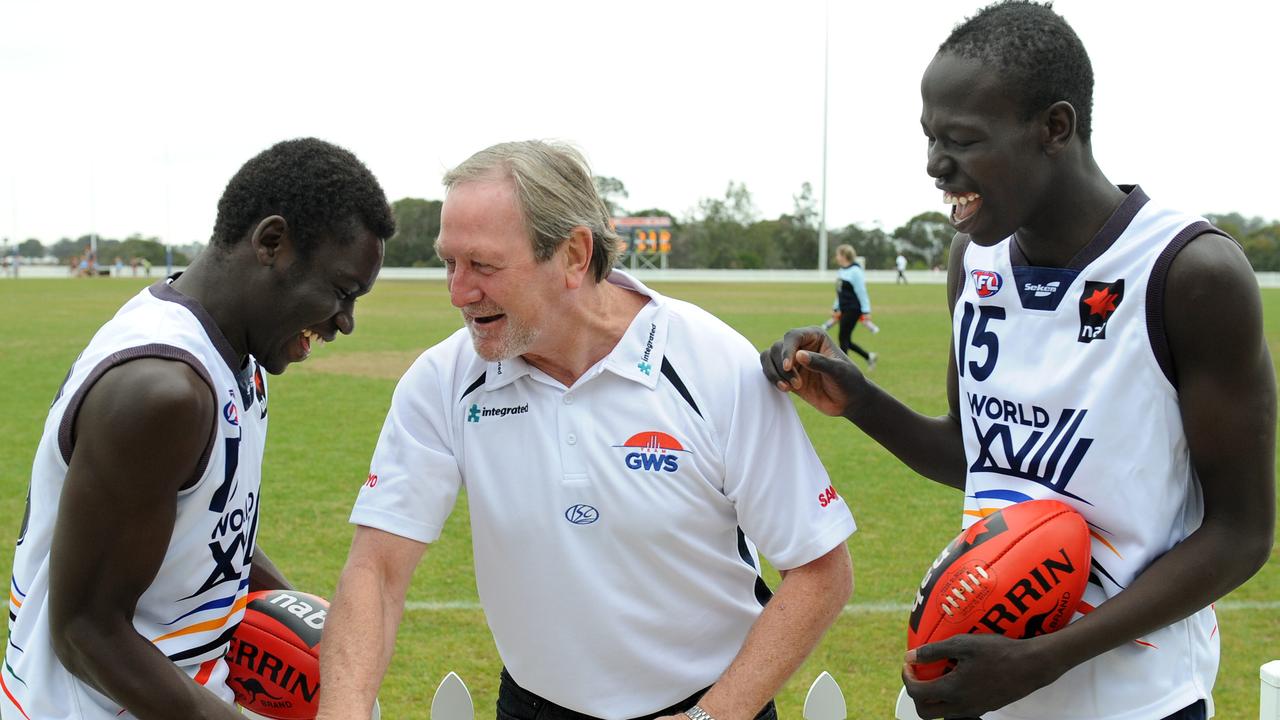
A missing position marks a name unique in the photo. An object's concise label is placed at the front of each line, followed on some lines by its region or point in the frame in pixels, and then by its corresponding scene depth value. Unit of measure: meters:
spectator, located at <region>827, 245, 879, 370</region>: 19.44
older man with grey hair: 2.63
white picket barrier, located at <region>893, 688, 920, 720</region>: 3.53
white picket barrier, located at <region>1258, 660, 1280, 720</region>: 3.15
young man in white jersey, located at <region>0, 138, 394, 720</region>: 2.31
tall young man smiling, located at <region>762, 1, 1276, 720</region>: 2.31
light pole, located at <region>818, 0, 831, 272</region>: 68.81
